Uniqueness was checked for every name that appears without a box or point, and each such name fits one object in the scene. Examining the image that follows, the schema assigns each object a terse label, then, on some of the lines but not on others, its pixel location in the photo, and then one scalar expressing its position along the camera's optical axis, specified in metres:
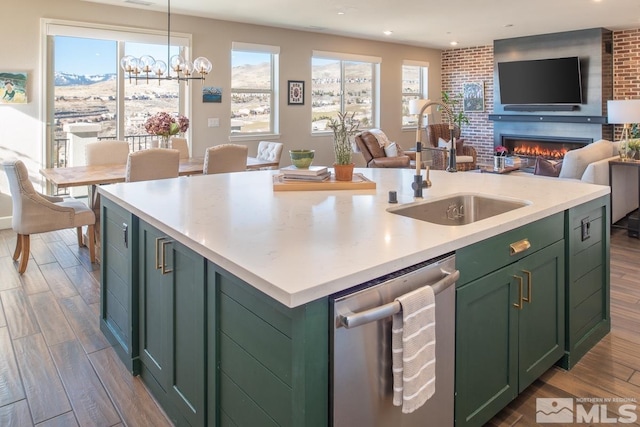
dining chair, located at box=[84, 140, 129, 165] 5.00
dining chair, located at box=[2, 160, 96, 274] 3.71
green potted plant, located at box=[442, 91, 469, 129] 9.95
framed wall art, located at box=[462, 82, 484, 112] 9.74
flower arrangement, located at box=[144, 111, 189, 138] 4.82
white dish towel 1.30
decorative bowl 2.75
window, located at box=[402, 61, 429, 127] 9.71
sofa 4.85
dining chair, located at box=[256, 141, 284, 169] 5.49
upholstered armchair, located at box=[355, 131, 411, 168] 7.30
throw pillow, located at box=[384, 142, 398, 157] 7.55
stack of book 2.55
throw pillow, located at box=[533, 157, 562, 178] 5.29
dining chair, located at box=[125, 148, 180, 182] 3.87
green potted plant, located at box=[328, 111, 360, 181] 2.56
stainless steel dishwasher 1.23
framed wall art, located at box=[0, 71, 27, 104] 5.24
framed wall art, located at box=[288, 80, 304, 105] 7.77
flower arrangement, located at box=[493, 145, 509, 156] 7.11
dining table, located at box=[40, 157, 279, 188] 3.87
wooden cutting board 2.47
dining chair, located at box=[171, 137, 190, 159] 5.76
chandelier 4.88
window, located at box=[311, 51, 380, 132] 8.29
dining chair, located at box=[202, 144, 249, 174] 4.50
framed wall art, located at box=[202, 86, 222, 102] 6.76
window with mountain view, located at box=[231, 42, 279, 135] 7.21
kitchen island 1.21
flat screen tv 8.06
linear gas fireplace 8.45
